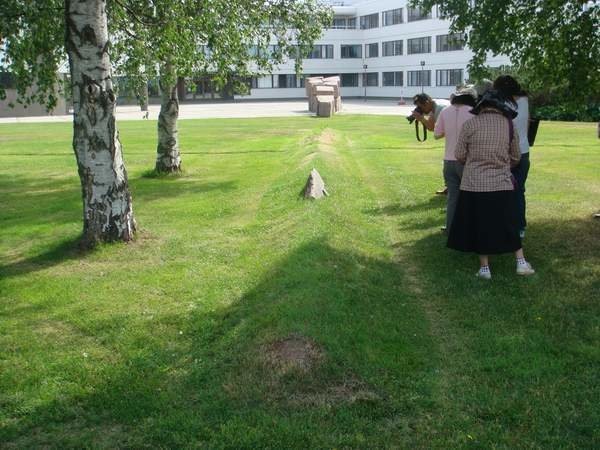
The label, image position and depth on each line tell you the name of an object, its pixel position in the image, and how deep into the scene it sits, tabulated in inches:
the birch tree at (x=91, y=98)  320.2
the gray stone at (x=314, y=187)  440.8
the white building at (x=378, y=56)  2684.5
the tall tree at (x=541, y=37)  335.3
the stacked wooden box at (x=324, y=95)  1630.2
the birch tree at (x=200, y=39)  410.9
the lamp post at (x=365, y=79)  3207.7
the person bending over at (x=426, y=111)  341.4
